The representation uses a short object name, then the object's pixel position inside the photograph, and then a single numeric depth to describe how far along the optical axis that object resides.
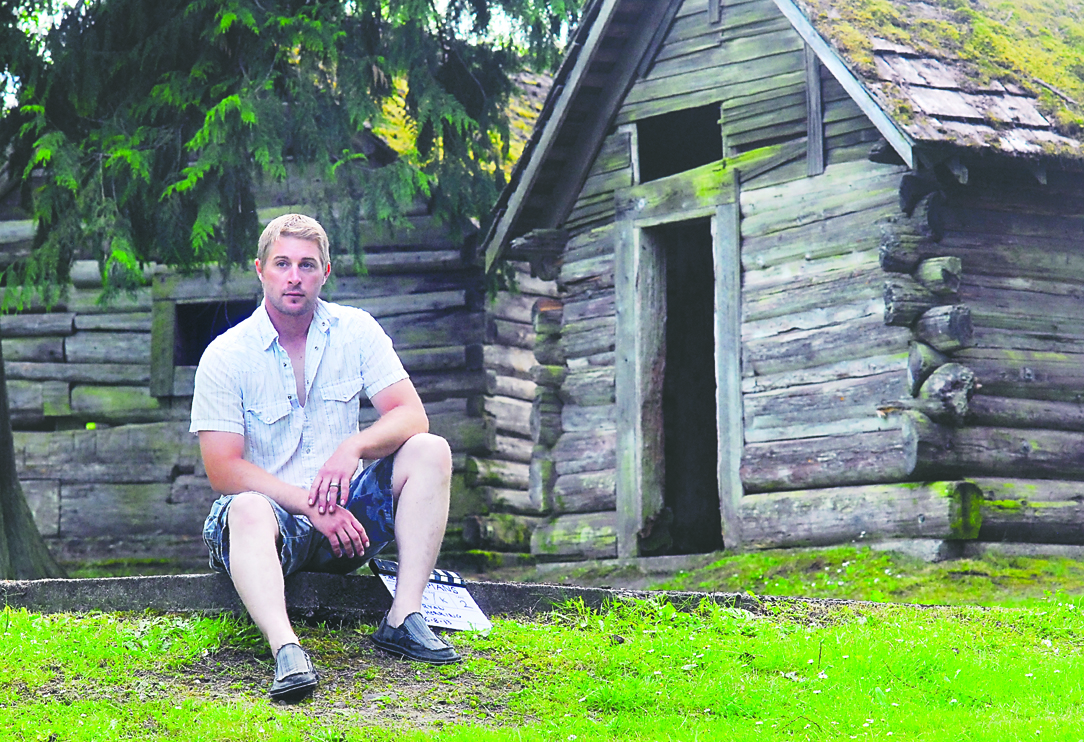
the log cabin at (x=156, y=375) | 15.00
